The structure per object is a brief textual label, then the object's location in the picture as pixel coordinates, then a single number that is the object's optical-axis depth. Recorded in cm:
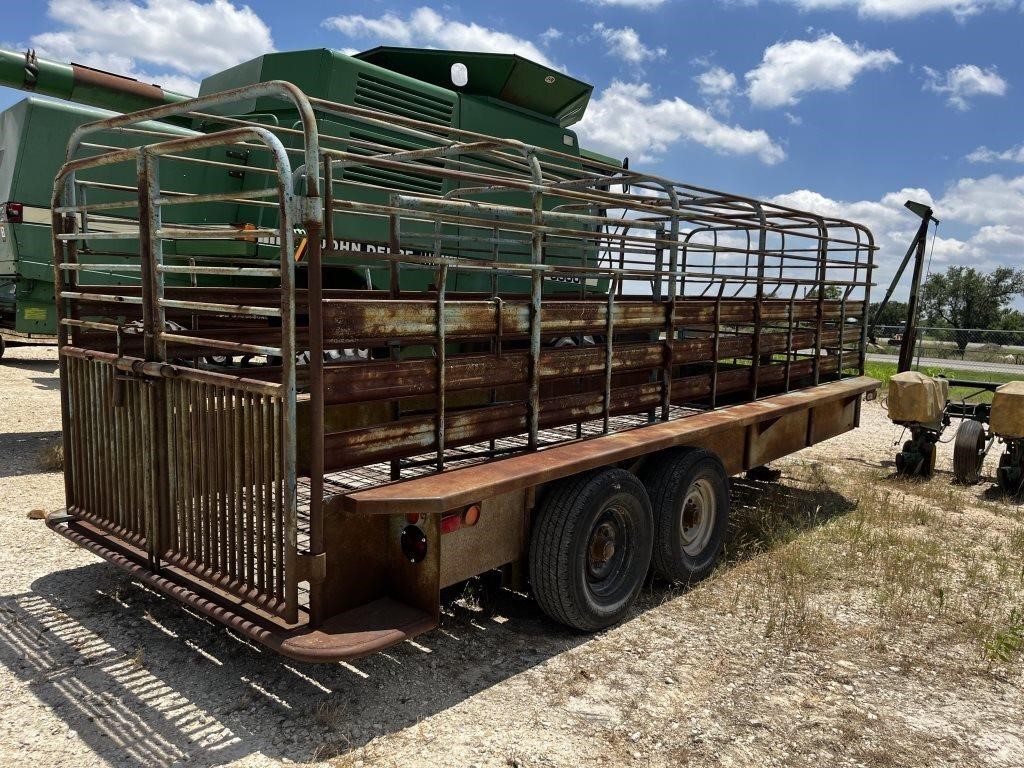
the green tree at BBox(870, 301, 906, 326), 5146
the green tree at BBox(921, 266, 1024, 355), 4912
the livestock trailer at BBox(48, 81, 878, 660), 332
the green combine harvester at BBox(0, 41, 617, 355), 818
